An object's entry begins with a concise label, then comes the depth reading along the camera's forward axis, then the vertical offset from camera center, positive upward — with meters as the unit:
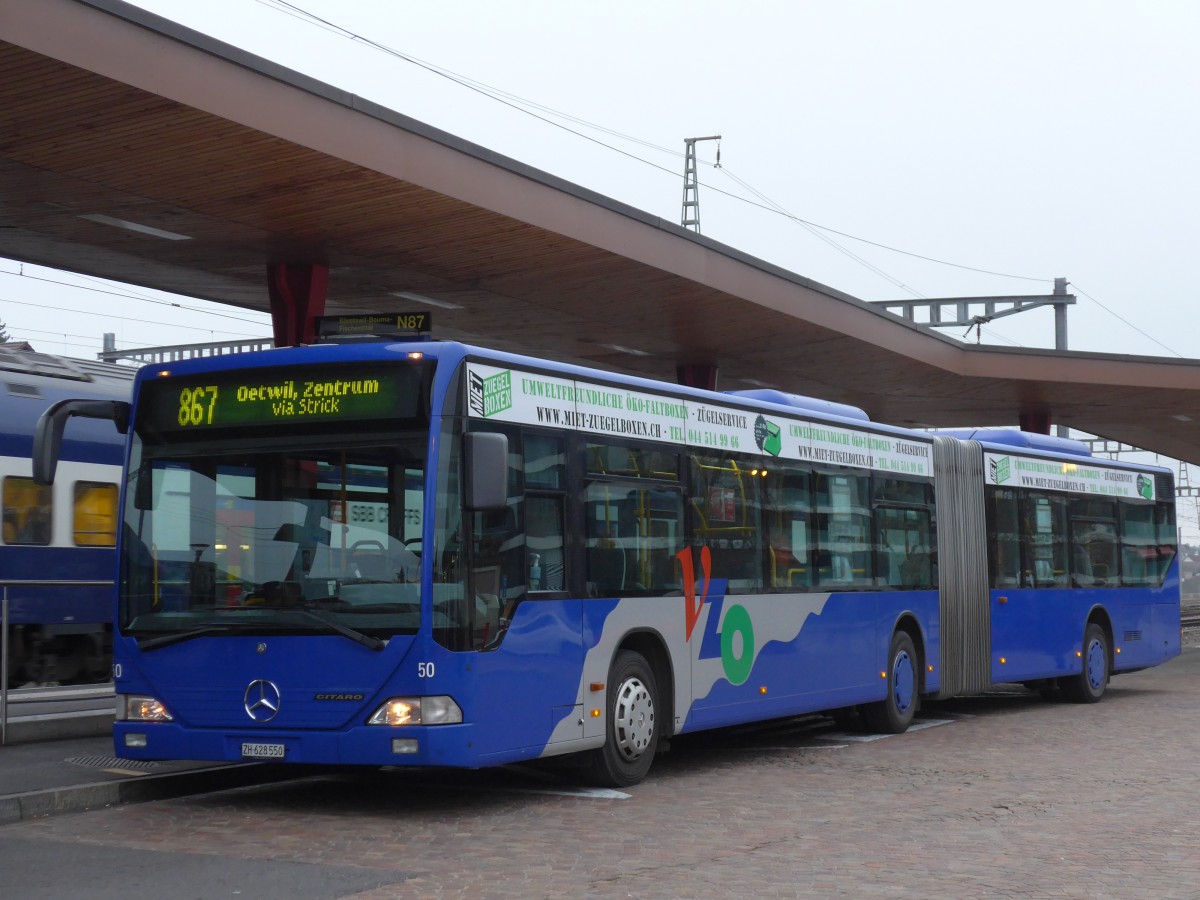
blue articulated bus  9.89 +0.23
